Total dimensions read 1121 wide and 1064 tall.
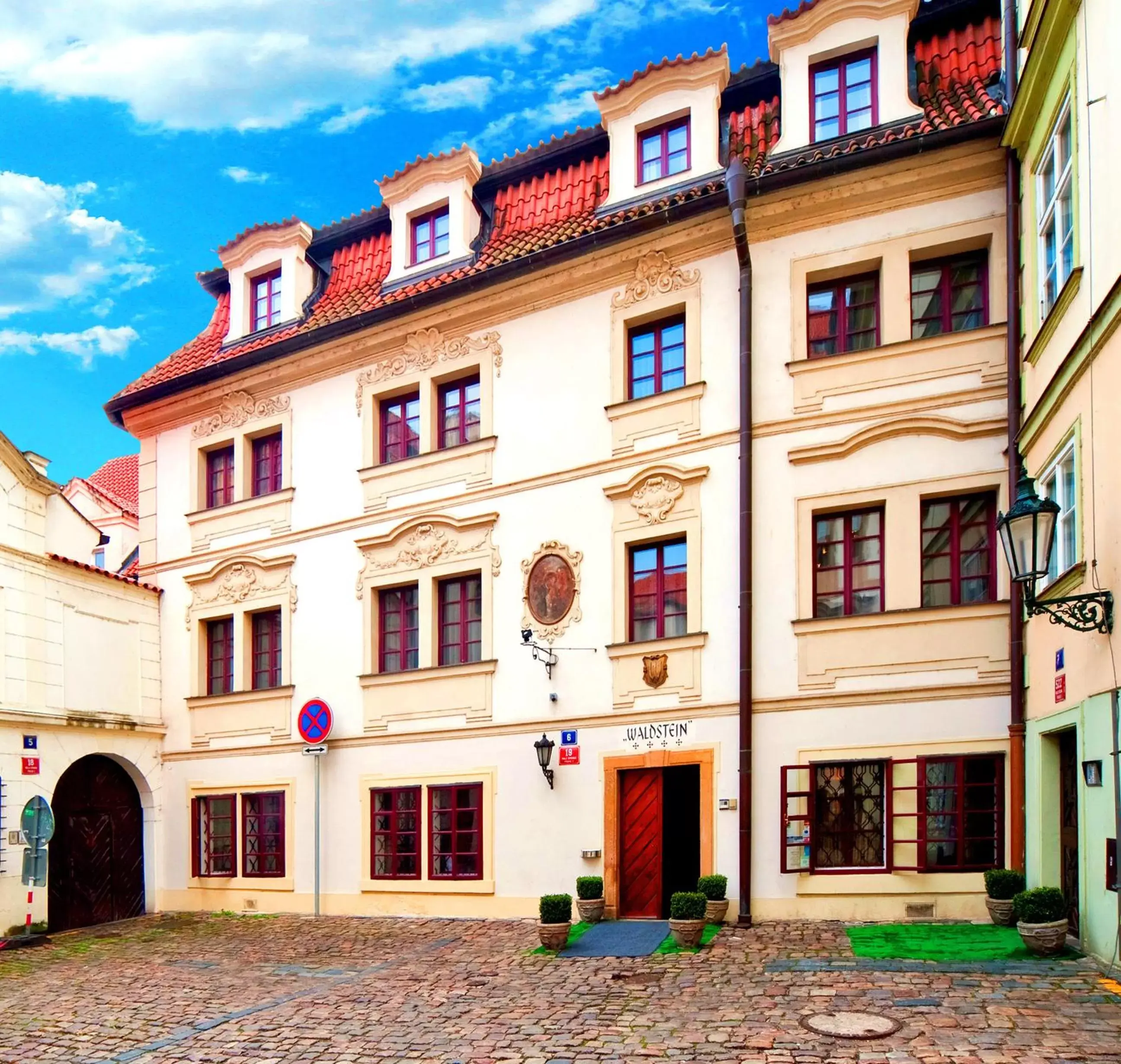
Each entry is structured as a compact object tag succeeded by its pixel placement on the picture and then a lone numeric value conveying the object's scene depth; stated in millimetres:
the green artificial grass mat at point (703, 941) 12414
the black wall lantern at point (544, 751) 15562
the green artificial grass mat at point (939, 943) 10953
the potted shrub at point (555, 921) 12977
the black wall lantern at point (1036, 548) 9641
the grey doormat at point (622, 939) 12695
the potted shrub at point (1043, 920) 10438
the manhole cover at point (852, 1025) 8570
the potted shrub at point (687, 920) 12312
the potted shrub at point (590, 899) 14602
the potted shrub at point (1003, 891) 12016
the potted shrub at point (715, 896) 13609
